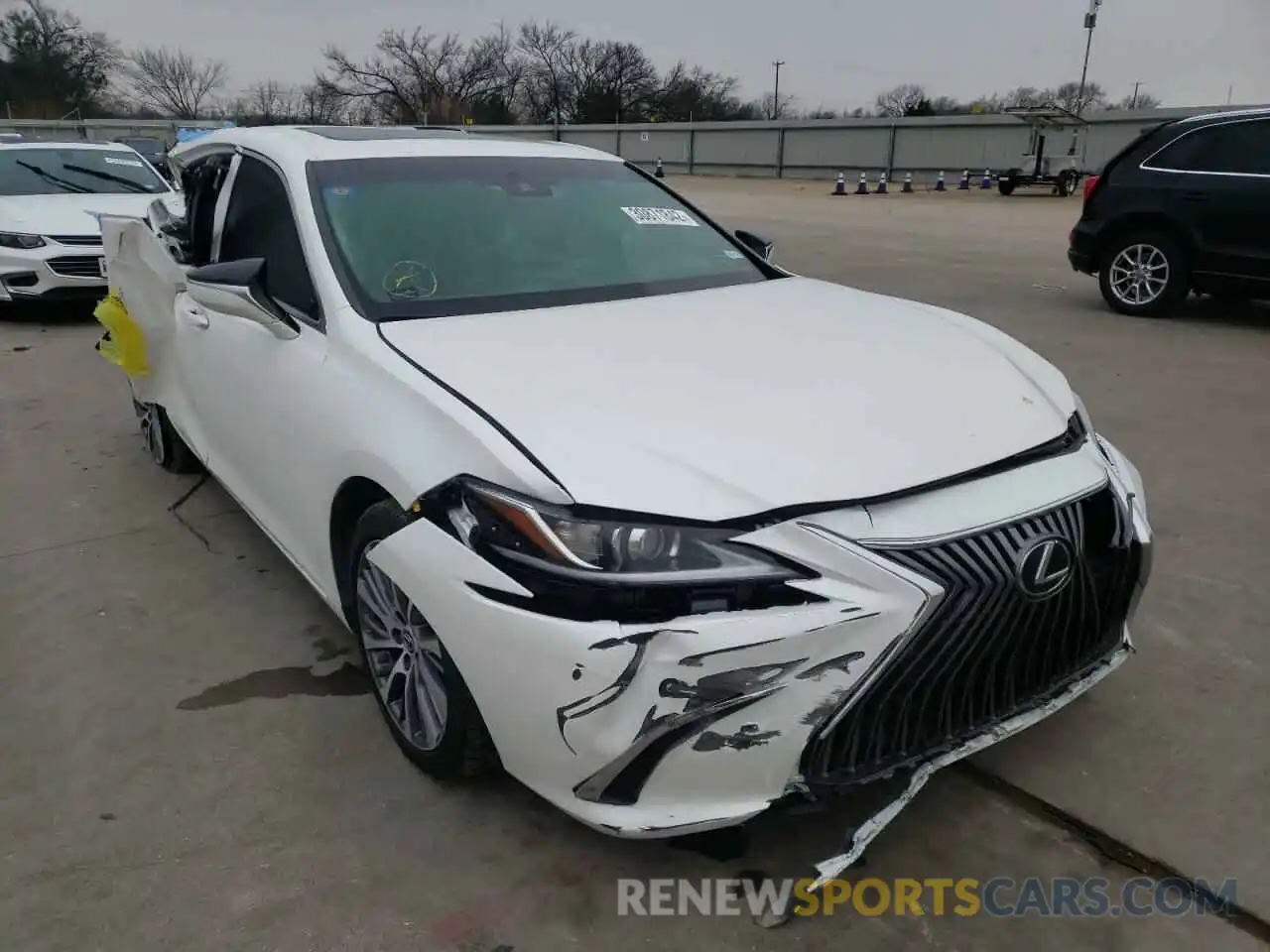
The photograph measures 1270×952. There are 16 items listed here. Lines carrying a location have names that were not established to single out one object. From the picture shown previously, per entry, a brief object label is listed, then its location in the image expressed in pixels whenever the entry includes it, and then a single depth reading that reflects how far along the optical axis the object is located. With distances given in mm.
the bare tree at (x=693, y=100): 67312
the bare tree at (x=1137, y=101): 60697
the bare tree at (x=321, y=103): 63772
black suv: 7758
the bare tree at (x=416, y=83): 64750
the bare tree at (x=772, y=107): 73175
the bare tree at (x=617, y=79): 67938
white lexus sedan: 1888
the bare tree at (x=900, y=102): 59531
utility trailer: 25219
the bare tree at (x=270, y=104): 64688
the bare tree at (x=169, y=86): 67875
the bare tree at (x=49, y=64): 59875
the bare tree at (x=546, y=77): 68188
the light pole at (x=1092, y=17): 36594
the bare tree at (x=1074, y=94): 57562
